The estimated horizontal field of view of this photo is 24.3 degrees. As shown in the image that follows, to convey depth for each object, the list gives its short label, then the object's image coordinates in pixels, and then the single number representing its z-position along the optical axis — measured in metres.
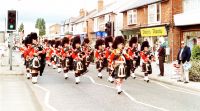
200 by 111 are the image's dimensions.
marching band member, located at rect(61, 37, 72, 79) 22.09
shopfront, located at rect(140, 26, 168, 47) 39.66
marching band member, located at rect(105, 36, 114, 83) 21.88
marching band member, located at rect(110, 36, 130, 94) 16.22
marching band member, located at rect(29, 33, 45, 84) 19.95
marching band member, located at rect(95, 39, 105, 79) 23.50
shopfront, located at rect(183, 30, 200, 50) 35.91
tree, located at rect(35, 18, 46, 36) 150.31
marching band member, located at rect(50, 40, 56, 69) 31.20
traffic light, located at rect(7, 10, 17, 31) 25.59
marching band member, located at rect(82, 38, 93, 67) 22.41
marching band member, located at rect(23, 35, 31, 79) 20.31
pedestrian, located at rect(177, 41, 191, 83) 20.58
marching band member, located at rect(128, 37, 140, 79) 22.02
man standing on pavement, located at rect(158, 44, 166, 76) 24.11
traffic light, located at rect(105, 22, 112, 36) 34.75
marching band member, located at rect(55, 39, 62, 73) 27.13
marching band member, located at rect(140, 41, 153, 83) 21.69
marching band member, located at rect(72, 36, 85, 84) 20.16
